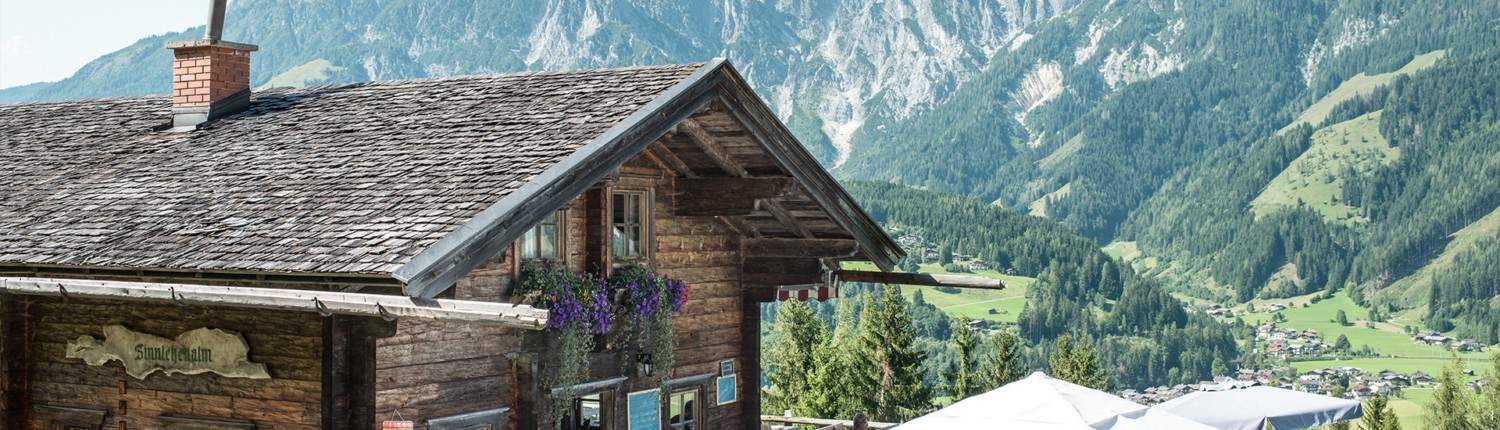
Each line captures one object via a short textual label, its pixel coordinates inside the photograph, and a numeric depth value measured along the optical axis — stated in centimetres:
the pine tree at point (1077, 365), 8019
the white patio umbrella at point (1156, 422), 1301
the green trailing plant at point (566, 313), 1124
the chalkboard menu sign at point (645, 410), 1299
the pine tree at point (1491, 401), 10238
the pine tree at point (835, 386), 8394
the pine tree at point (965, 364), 7906
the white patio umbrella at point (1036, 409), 1287
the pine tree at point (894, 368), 8056
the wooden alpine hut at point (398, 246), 938
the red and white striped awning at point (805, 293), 1508
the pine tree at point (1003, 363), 8319
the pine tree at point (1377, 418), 7762
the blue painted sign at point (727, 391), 1460
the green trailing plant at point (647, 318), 1235
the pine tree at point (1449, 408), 10588
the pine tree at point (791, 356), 8850
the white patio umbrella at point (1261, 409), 2108
